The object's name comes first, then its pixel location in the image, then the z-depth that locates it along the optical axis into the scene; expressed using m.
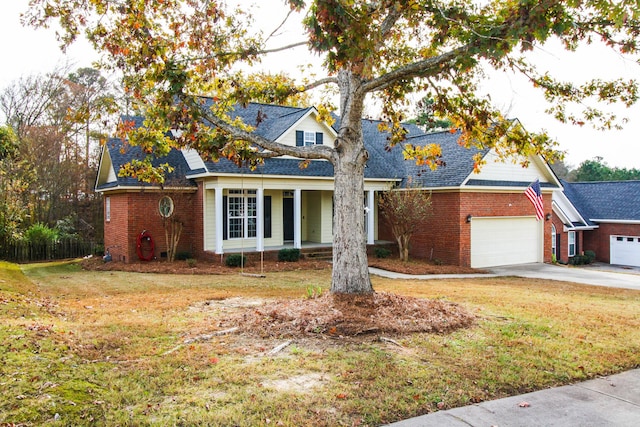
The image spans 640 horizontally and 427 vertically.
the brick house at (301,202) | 18.39
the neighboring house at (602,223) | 26.50
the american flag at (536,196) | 18.83
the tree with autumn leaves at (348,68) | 6.63
